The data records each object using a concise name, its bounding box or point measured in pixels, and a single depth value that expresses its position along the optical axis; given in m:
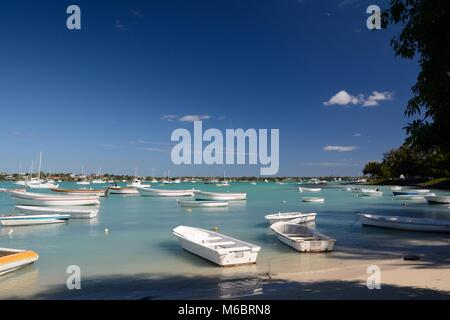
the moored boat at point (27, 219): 33.16
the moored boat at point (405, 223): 27.19
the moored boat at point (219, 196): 71.06
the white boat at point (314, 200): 68.25
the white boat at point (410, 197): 74.32
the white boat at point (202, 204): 56.34
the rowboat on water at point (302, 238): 19.36
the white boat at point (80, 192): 72.27
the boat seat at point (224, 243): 18.97
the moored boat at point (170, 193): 87.88
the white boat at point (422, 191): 81.35
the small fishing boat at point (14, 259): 15.09
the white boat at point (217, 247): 16.36
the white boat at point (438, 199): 57.16
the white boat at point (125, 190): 96.89
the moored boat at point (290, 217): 33.12
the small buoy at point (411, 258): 17.58
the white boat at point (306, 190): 108.30
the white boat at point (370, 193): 85.78
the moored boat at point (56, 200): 54.72
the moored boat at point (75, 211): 39.25
